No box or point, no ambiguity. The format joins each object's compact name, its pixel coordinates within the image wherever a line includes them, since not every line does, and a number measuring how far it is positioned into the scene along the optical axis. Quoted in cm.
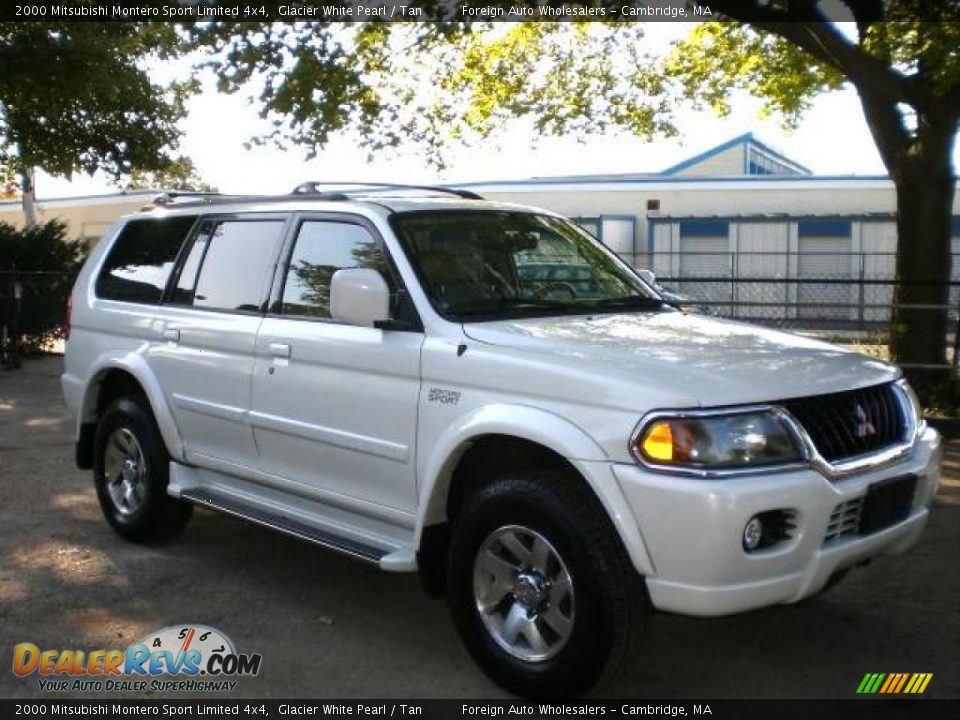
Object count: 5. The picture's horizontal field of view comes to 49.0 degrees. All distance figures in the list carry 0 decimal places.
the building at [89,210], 3506
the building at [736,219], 2627
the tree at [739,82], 1027
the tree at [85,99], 1441
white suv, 350
